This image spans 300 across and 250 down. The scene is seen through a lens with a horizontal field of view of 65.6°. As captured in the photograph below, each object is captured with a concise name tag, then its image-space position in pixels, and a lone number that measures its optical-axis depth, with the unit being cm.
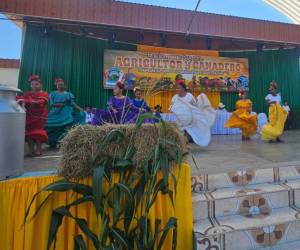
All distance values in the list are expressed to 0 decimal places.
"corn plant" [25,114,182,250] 129
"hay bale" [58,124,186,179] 141
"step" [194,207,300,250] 159
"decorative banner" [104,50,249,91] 777
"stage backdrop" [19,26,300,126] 720
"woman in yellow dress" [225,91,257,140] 510
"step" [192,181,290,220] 180
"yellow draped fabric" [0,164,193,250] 139
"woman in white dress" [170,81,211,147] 386
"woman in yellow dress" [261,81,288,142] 446
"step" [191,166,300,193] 198
